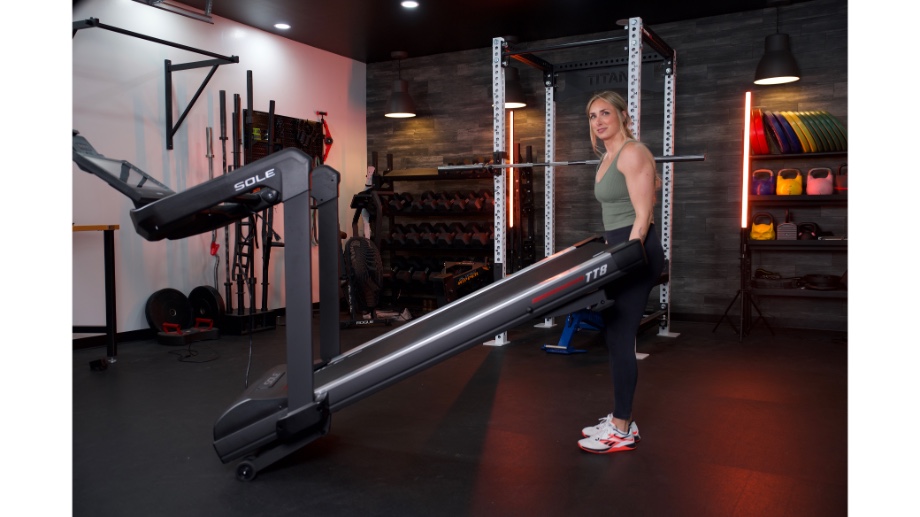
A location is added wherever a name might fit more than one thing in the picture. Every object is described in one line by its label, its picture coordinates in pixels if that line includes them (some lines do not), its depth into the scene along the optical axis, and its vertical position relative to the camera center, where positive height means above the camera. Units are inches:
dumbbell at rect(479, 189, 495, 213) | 283.4 +15.9
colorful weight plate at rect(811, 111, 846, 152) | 217.5 +33.6
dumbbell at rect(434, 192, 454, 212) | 290.2 +16.3
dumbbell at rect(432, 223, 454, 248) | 286.8 +1.4
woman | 107.7 +1.9
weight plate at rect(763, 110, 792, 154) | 223.6 +35.0
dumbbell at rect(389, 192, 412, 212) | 301.3 +16.9
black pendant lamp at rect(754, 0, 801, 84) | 220.2 +58.4
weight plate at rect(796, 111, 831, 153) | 219.6 +34.2
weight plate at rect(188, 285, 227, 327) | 236.8 -22.6
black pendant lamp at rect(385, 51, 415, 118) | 292.0 +60.3
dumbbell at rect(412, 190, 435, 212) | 293.4 +16.4
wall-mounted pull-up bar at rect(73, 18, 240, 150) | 204.2 +58.3
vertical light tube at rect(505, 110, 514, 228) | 223.1 +22.3
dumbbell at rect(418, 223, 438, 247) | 290.4 +1.9
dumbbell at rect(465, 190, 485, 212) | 285.0 +15.9
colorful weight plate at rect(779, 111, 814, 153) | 221.9 +34.2
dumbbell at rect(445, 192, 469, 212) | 287.1 +16.1
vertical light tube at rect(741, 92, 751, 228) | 214.4 +24.3
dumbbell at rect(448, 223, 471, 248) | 284.7 +1.3
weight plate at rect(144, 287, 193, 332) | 227.5 -24.0
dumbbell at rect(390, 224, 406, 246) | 298.2 +1.5
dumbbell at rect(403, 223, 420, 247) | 295.0 +1.0
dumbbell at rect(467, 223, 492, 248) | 280.4 +1.3
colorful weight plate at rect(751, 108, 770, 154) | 224.4 +35.0
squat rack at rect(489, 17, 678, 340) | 194.4 +41.8
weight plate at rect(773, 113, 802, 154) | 222.7 +34.1
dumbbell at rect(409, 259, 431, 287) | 285.7 -14.1
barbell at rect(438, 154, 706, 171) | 155.1 +20.7
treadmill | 96.0 -10.9
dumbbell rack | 284.0 +4.3
